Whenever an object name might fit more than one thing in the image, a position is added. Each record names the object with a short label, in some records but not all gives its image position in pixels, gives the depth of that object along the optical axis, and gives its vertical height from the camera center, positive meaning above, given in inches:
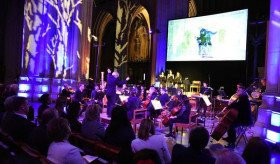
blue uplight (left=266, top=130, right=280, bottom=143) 213.6 -51.9
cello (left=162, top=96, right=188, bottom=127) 249.0 -36.2
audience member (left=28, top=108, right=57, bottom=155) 104.9 -29.5
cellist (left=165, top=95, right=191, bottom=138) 243.4 -36.3
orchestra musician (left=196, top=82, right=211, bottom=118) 388.7 -25.0
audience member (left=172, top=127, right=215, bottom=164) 89.3 -28.6
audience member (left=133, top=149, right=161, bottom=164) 59.9 -20.8
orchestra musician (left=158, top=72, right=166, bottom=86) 641.6 -2.0
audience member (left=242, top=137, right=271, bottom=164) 79.3 -24.9
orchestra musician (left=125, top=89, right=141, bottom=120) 267.2 -30.5
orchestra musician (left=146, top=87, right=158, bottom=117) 301.7 -35.4
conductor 327.9 -19.7
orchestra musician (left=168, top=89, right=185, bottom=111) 278.7 -29.0
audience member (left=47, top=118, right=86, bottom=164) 84.7 -26.6
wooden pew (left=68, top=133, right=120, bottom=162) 93.4 -31.2
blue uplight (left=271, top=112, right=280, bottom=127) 217.8 -36.0
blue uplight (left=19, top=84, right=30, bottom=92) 503.4 -29.1
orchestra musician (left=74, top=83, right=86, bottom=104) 327.3 -29.4
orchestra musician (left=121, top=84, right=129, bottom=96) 444.3 -29.3
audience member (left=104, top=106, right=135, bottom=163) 120.5 -28.6
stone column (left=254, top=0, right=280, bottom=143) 224.2 -7.9
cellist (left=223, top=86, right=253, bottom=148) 216.7 -29.2
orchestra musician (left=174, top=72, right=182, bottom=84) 616.4 -3.1
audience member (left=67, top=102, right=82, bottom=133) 155.3 -26.4
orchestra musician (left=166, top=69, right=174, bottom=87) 626.5 -4.0
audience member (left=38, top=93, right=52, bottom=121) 185.0 -21.3
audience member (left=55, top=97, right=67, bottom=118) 182.0 -24.5
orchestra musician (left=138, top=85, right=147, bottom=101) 377.0 -31.1
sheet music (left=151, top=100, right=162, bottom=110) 258.0 -29.7
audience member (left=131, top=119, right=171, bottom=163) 103.9 -29.0
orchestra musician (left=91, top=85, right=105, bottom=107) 383.3 -31.9
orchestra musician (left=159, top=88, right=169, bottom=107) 322.7 -29.7
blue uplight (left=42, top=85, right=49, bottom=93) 496.4 -31.5
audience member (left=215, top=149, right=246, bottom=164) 65.6 -22.3
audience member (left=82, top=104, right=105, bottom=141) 133.8 -28.6
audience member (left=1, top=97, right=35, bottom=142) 120.7 -26.9
